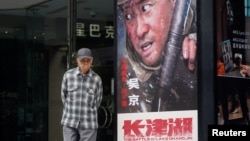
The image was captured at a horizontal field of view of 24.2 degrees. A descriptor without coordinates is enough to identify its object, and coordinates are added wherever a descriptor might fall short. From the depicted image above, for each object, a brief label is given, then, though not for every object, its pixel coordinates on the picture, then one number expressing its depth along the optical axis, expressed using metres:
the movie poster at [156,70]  7.85
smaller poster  7.82
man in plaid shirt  7.62
